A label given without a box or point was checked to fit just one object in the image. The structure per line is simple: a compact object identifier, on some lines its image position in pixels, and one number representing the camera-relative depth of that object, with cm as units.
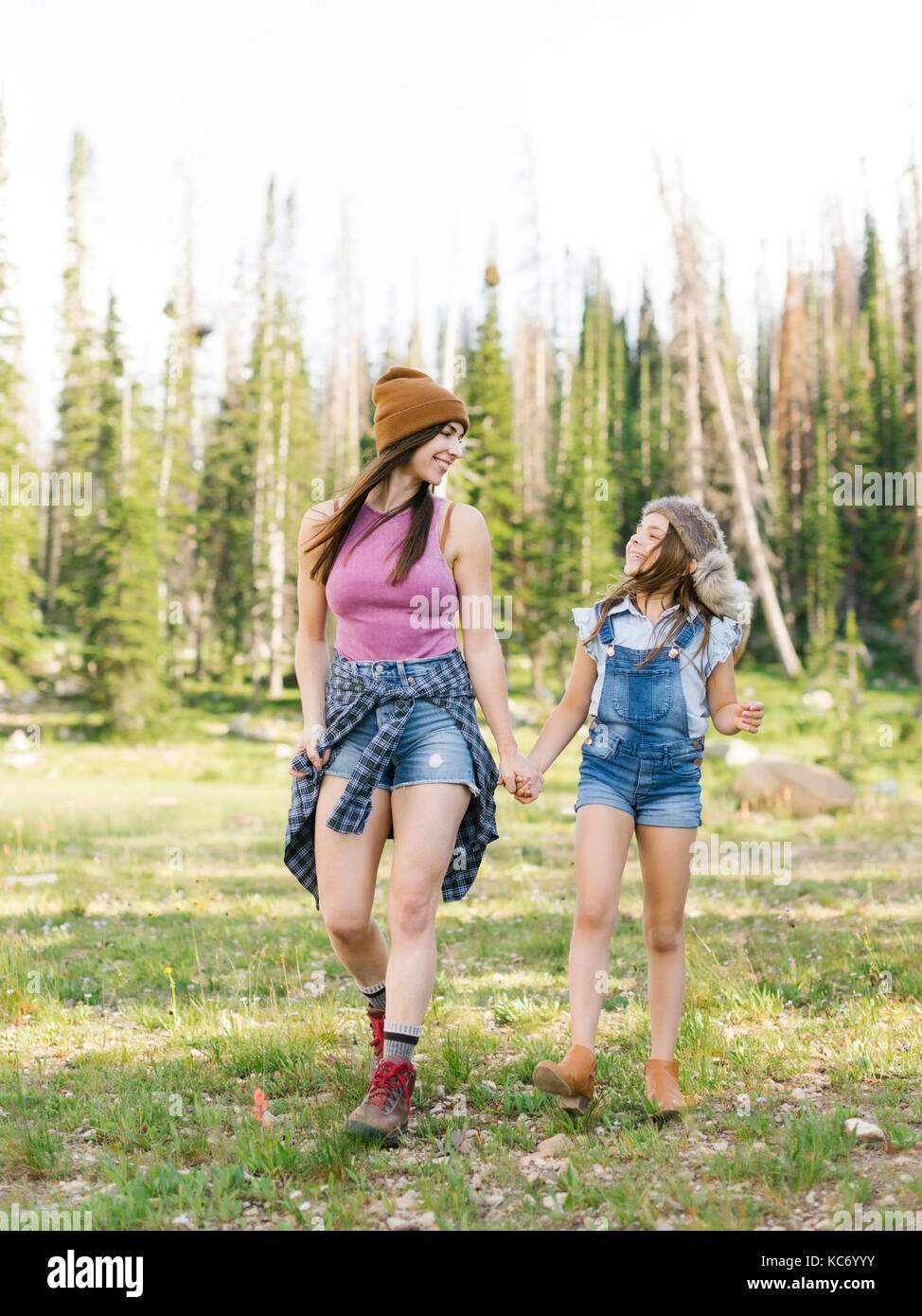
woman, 454
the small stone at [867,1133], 425
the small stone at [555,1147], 431
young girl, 469
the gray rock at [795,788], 1739
